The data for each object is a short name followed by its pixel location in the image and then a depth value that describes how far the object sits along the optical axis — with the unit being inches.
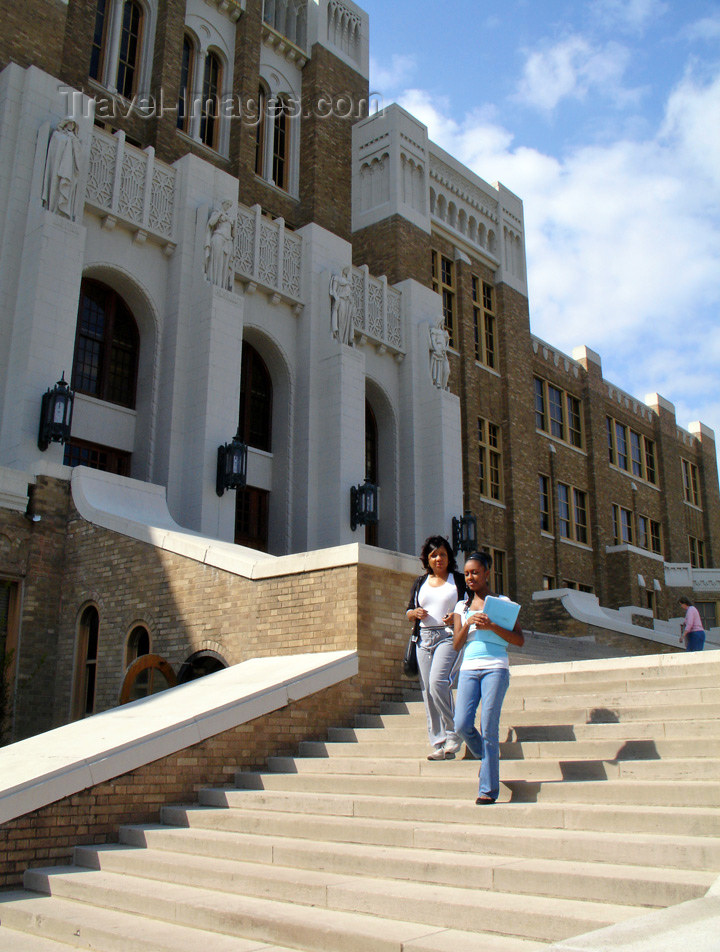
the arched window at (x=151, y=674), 434.6
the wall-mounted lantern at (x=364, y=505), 792.9
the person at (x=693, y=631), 609.0
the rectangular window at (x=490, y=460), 1083.9
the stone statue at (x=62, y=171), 638.5
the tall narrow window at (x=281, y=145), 994.1
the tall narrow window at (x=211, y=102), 916.6
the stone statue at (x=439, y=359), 954.1
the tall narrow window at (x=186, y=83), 887.7
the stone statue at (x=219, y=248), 743.7
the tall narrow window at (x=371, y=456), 920.9
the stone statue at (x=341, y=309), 845.8
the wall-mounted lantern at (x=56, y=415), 586.6
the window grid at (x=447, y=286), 1097.4
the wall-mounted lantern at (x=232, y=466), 689.6
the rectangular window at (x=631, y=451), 1427.2
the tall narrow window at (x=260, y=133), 965.4
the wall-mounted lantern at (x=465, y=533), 913.5
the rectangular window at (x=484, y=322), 1143.0
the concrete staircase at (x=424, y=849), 164.1
